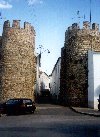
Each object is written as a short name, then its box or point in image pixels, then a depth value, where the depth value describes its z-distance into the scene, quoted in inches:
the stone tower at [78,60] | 552.9
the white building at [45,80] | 1452.7
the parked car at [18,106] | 412.8
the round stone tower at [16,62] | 583.5
